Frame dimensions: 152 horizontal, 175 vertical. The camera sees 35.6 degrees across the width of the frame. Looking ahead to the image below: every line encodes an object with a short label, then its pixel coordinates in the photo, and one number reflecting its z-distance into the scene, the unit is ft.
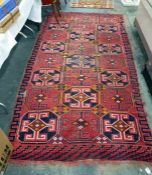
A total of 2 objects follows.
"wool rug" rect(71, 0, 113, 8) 14.17
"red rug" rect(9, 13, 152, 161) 6.40
